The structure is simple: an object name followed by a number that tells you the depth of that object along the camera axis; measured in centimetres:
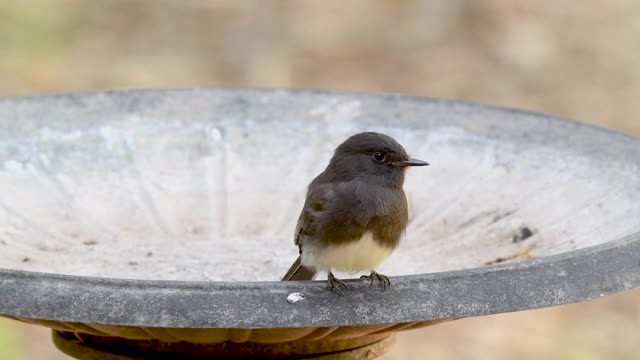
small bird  662
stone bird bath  695
